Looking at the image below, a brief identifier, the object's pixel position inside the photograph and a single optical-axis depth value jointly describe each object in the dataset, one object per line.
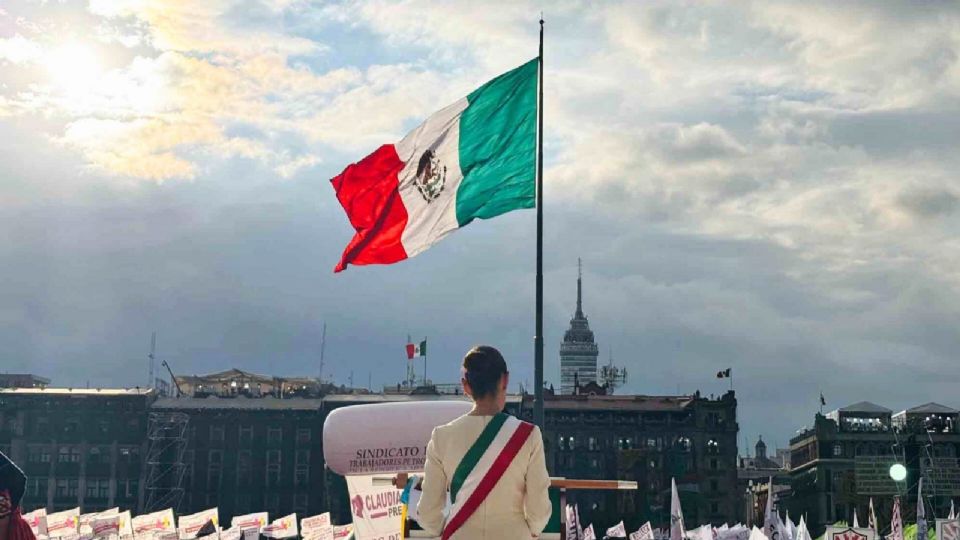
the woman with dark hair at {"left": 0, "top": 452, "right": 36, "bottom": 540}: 7.57
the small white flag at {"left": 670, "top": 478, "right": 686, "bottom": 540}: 34.31
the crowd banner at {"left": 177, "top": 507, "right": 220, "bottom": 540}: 57.53
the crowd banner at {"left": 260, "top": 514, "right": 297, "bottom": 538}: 58.31
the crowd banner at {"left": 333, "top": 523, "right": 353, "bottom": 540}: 45.67
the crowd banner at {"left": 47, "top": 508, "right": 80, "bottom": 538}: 56.97
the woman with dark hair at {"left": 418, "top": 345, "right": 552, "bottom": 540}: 5.90
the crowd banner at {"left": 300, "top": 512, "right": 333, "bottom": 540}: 41.47
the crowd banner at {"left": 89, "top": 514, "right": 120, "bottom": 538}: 55.28
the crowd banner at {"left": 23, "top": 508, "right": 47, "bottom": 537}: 54.56
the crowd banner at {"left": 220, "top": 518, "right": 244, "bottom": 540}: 56.55
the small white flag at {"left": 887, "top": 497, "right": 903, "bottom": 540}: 35.18
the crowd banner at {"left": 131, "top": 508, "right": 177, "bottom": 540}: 56.75
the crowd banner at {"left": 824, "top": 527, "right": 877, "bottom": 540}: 31.78
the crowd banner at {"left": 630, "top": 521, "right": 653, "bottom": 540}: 42.49
